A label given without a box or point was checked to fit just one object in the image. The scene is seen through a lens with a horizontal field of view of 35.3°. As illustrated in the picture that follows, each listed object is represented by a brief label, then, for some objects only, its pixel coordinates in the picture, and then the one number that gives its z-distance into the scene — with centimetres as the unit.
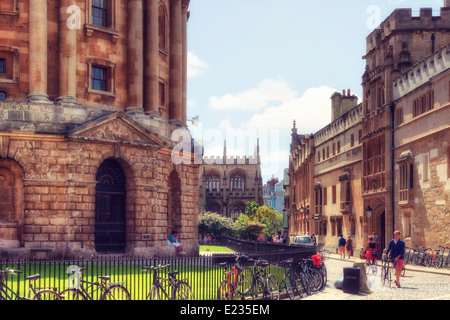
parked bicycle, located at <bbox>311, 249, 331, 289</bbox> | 2360
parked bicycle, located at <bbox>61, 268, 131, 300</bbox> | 1467
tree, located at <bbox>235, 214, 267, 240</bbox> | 8389
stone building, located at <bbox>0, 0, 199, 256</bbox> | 3203
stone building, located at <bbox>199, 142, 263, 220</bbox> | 12712
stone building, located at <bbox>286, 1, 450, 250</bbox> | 3656
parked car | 5154
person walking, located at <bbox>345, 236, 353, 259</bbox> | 4675
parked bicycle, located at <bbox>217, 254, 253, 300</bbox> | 1820
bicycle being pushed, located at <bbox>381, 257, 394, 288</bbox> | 2476
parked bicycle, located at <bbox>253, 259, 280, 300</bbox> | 1914
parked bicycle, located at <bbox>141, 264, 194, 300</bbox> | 1634
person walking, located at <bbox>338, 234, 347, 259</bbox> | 4496
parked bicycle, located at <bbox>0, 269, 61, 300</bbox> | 1413
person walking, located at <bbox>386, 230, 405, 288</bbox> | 2414
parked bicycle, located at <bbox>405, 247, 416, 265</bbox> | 3830
